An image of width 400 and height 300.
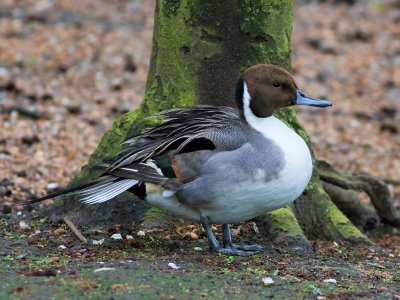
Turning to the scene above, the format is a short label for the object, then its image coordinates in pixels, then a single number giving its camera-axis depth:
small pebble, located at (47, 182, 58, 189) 12.87
